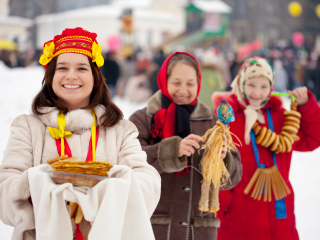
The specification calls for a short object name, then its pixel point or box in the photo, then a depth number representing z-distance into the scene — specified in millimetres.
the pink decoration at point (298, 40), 23703
